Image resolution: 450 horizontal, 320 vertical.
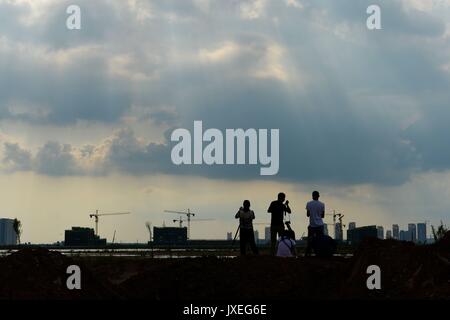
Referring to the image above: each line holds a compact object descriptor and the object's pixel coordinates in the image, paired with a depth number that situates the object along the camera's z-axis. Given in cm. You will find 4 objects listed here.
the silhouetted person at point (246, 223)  2489
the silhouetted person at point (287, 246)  2444
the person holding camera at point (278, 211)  2439
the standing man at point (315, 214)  2345
